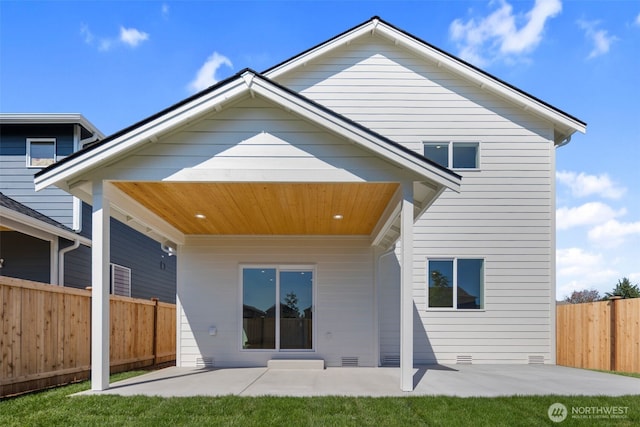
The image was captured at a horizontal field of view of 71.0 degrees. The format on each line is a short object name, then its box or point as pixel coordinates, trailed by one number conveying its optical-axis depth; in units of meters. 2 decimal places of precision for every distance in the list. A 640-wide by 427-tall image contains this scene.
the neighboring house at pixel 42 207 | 10.23
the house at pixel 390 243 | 9.30
